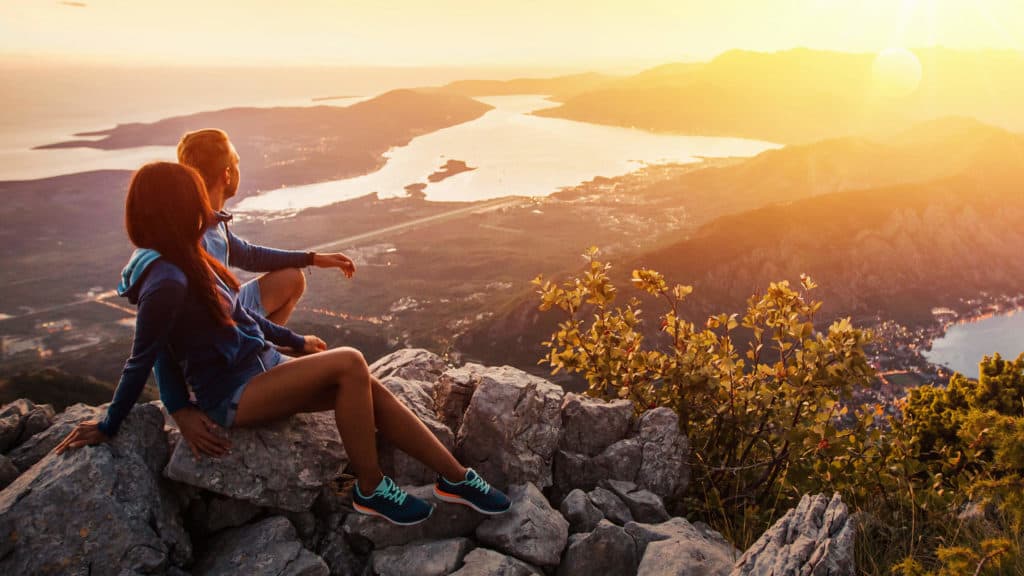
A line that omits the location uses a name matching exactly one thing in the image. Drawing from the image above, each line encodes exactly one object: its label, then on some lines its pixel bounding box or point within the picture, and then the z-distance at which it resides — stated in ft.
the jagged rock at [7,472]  13.97
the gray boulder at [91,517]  11.94
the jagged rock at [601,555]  14.06
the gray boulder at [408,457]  16.14
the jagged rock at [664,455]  17.66
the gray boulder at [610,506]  15.94
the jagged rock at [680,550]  13.38
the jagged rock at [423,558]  13.46
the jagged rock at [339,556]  14.06
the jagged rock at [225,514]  14.26
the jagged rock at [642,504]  16.30
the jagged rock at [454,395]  18.62
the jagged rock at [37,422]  15.84
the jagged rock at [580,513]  15.39
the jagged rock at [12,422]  15.29
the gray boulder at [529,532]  13.97
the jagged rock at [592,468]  17.60
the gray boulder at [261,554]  13.04
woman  12.07
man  13.28
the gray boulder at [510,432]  16.56
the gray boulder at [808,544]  11.43
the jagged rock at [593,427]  18.39
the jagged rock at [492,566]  13.05
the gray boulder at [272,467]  13.64
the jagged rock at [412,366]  21.42
